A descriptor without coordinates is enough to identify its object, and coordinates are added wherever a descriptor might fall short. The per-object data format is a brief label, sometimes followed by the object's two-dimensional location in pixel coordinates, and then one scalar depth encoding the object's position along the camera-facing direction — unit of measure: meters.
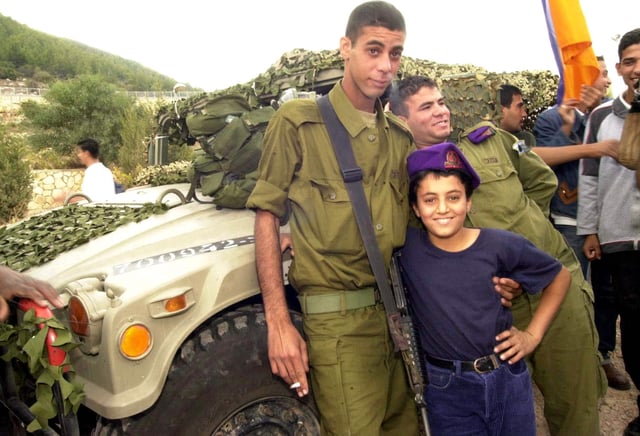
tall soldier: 1.87
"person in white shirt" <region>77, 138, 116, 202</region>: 5.08
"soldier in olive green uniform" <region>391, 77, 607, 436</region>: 2.40
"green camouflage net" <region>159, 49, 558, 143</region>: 4.61
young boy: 1.87
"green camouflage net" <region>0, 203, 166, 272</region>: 2.60
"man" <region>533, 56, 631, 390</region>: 3.48
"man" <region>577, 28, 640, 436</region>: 2.78
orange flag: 3.30
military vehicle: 1.86
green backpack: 2.59
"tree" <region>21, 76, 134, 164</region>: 25.61
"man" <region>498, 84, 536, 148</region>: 3.80
